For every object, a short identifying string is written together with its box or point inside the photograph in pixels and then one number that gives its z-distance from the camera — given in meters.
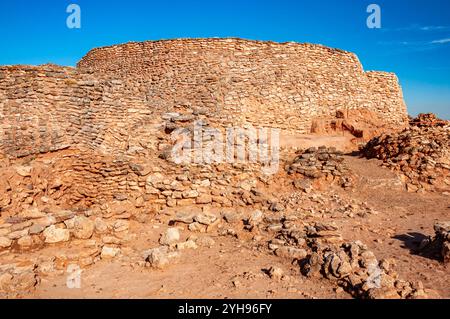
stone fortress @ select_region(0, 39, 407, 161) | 7.97
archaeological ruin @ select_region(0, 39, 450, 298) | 4.84
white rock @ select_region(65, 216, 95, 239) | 5.49
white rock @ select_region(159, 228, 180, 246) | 5.70
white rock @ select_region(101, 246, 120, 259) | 5.02
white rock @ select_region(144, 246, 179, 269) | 4.70
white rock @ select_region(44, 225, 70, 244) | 5.25
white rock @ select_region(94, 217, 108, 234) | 5.71
